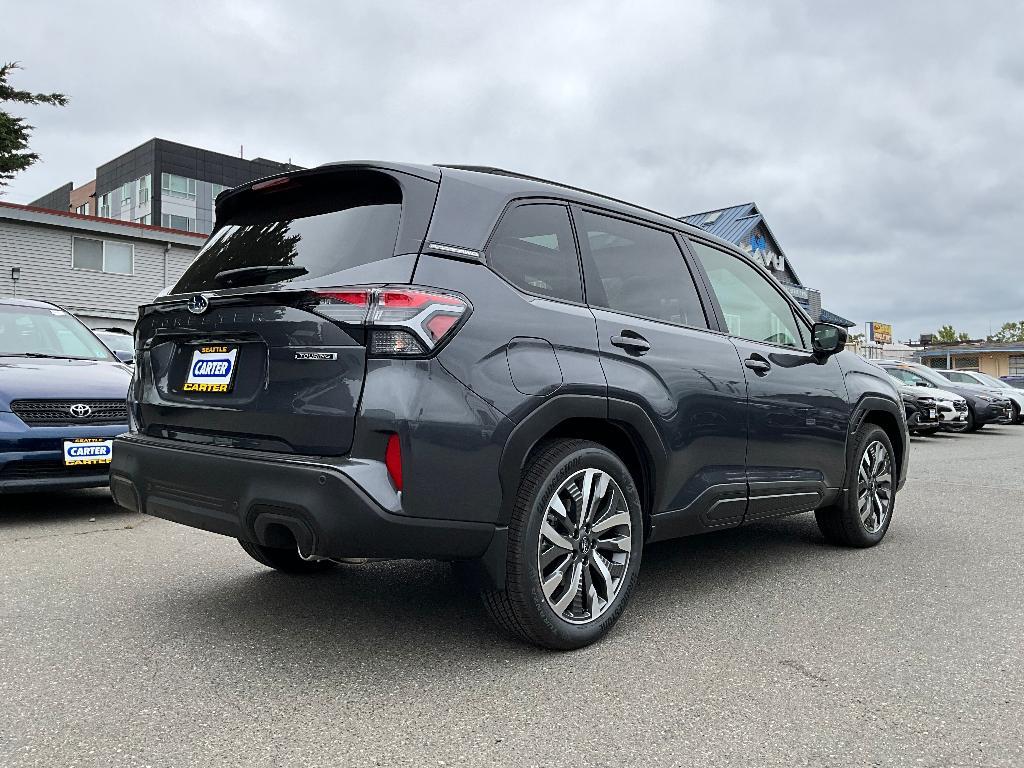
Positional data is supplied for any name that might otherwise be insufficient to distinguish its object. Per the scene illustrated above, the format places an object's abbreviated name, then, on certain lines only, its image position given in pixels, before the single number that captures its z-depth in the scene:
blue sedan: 5.46
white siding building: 22.31
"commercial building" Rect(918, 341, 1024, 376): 67.69
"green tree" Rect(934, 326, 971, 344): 111.24
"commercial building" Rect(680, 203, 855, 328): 33.28
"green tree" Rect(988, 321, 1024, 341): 99.45
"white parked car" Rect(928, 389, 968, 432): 17.30
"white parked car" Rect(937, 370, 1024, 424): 20.66
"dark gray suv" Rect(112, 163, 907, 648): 2.78
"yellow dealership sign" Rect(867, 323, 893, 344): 80.56
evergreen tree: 27.45
